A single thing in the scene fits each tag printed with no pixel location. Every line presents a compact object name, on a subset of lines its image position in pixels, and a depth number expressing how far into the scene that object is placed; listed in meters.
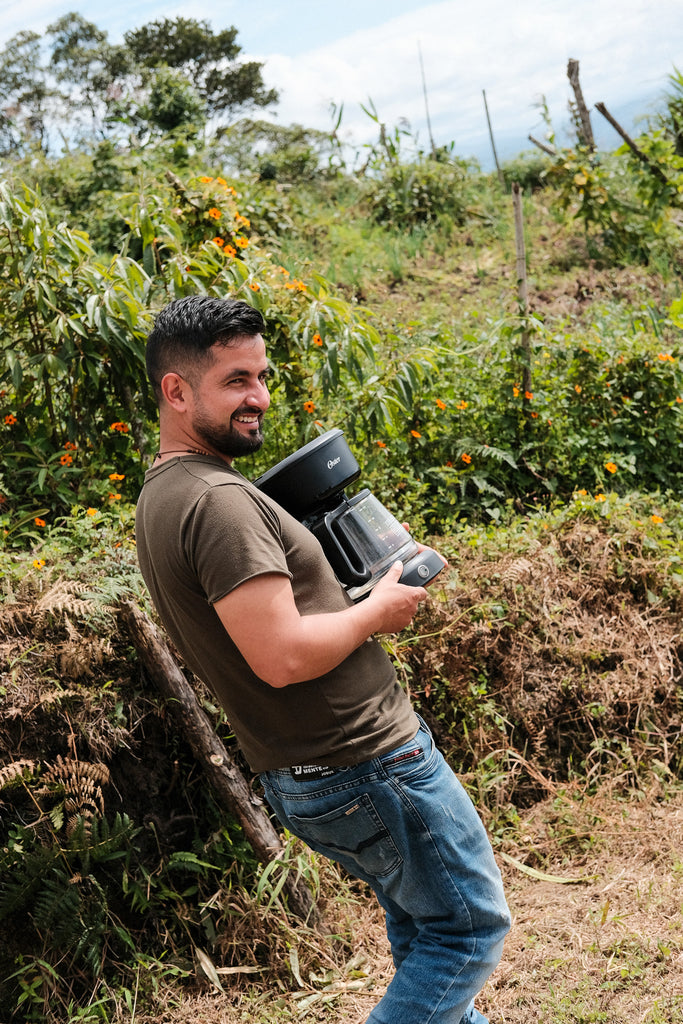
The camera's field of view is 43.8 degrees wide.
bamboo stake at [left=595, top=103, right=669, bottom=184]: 7.13
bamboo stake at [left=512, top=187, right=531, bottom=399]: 4.44
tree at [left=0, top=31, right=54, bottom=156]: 21.16
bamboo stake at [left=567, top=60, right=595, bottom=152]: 8.89
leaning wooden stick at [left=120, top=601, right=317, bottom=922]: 2.63
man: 1.57
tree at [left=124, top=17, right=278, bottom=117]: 21.20
